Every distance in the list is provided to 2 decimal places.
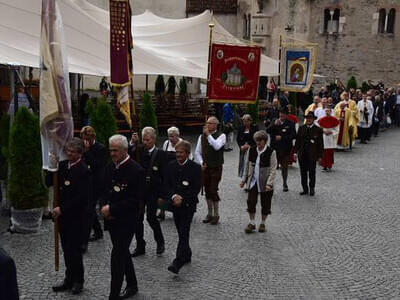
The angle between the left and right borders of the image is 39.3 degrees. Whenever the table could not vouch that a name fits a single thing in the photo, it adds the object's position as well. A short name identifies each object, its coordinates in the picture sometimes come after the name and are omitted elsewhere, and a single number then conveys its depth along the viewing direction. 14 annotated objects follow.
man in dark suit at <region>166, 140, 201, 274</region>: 6.46
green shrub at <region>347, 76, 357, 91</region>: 25.04
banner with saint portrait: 15.76
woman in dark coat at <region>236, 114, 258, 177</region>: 10.45
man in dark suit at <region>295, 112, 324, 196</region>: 10.87
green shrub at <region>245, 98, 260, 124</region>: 16.48
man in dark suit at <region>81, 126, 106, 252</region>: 7.40
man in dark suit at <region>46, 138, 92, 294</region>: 5.71
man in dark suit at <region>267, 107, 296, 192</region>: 11.35
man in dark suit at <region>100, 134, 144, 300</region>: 5.36
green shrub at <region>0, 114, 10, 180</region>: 8.88
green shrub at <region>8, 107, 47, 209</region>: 8.09
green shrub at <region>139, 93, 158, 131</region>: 14.24
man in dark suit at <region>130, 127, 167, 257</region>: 7.08
